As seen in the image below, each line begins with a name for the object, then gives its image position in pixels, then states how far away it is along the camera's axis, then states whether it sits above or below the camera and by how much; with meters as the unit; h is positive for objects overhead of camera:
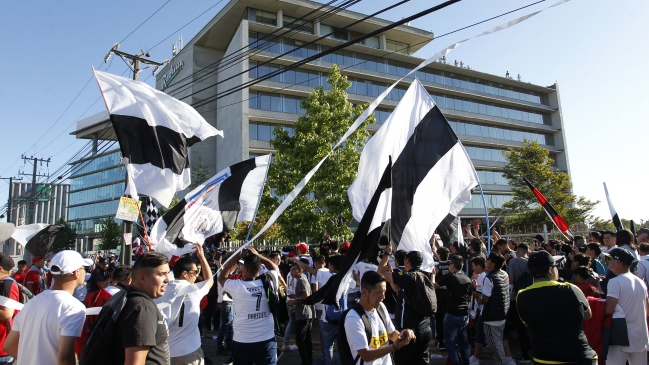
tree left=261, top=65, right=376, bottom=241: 21.64 +4.30
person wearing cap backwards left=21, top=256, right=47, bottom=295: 10.43 -0.22
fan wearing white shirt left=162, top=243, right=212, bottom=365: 4.66 -0.60
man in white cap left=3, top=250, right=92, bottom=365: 3.33 -0.44
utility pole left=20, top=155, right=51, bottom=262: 39.16 +8.29
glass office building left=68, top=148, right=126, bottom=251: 81.35 +12.72
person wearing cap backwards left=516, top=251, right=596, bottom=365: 3.99 -0.61
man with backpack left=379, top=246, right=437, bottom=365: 5.41 -0.63
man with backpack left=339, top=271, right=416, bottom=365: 3.68 -0.65
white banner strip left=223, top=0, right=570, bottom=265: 4.86 +1.78
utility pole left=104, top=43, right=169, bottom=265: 18.45 +8.17
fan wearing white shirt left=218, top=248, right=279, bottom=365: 5.34 -0.69
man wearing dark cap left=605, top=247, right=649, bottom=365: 5.01 -0.62
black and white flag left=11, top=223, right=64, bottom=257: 10.06 +0.65
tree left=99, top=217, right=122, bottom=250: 58.97 +3.51
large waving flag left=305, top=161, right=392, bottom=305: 4.66 +0.03
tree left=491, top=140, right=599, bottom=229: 37.03 +4.92
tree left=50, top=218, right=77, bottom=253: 56.28 +3.21
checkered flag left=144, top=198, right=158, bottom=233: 10.77 +1.11
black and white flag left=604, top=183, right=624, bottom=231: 8.88 +0.58
